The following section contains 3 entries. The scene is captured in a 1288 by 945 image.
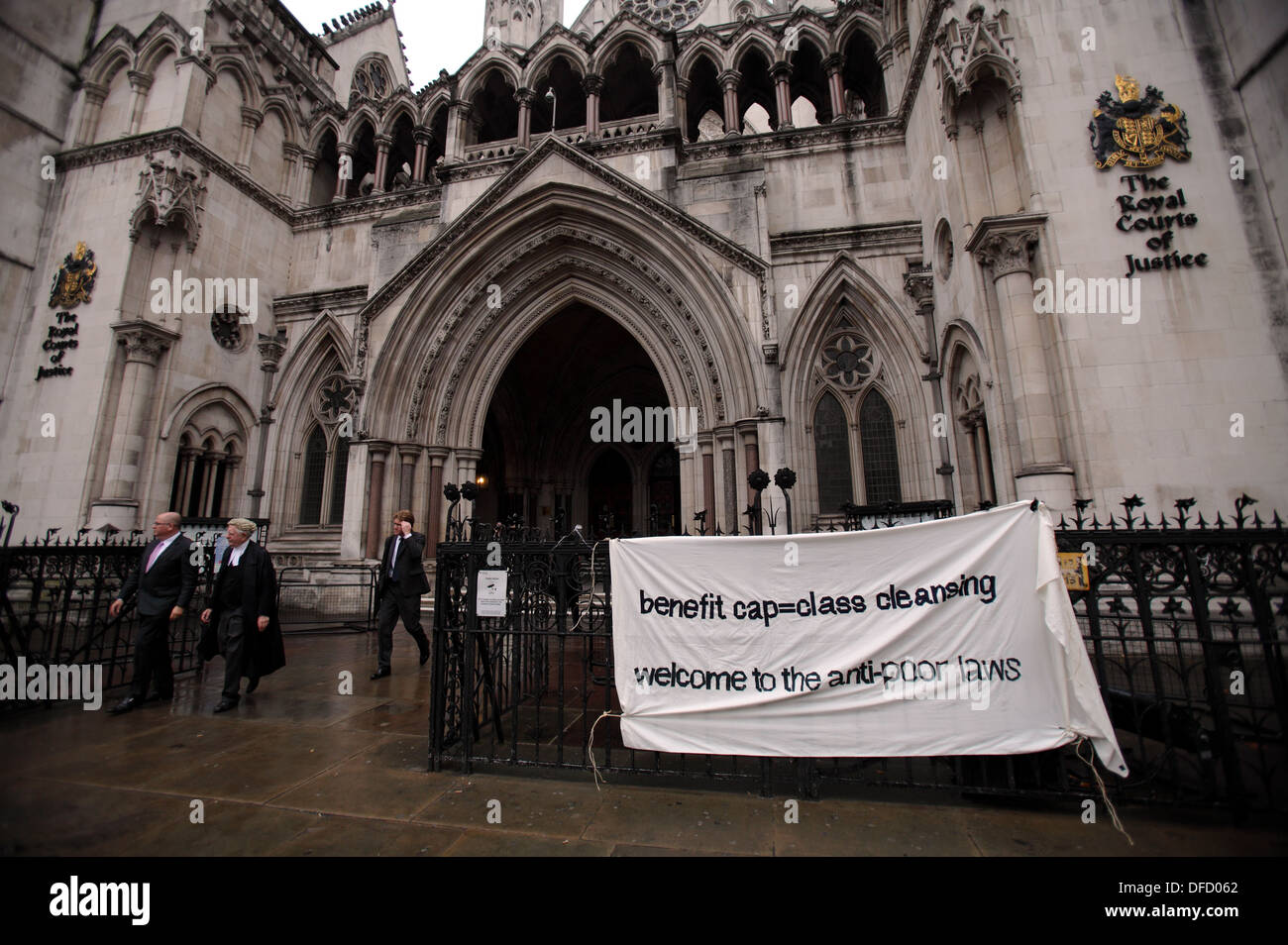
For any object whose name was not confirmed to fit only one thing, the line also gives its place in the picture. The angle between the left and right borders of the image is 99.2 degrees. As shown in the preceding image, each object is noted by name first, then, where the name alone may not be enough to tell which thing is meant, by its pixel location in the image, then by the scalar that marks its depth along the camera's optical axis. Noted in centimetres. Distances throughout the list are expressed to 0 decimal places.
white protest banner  334
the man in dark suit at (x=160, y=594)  570
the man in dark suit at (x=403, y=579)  704
